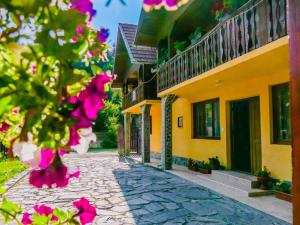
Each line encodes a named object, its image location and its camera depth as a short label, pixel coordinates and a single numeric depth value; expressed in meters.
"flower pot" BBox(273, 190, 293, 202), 6.85
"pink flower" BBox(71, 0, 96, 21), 1.05
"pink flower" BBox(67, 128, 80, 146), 1.02
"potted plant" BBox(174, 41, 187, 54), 11.75
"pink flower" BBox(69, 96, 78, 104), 1.00
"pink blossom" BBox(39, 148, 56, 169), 1.00
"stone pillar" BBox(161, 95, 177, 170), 12.69
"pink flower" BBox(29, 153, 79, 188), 0.92
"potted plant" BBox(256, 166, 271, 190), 7.94
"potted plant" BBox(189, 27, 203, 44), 10.96
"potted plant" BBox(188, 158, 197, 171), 12.14
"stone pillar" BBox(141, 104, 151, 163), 15.95
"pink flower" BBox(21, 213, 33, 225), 1.69
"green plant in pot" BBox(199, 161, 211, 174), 11.05
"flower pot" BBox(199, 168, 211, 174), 11.02
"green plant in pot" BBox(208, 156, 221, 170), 10.80
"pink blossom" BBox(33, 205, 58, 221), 1.61
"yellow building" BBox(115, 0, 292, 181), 6.50
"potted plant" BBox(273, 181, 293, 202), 6.92
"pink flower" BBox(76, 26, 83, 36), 0.98
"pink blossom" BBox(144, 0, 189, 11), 1.04
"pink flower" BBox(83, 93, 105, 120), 0.97
